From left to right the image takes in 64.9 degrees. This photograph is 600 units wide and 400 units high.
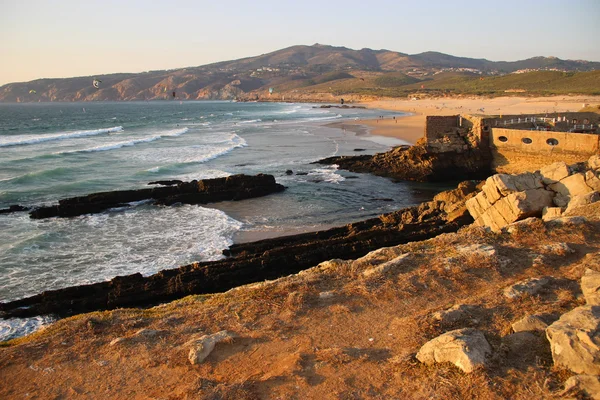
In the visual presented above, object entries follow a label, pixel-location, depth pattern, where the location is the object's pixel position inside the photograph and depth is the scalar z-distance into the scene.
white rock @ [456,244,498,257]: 8.73
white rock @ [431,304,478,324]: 6.62
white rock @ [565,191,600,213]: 11.55
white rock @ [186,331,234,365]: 6.23
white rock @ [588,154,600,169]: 14.23
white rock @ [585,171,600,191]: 12.46
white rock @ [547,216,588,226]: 9.75
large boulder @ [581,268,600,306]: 6.43
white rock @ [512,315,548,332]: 6.07
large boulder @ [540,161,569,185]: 13.28
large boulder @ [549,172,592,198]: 12.51
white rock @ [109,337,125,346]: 6.79
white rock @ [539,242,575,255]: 8.65
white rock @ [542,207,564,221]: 11.75
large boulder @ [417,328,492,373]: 5.41
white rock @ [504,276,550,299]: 7.20
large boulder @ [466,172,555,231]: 12.51
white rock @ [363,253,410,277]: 8.49
